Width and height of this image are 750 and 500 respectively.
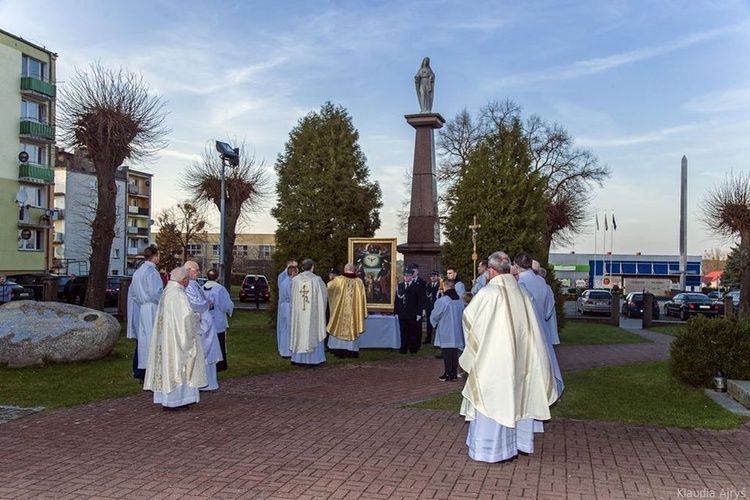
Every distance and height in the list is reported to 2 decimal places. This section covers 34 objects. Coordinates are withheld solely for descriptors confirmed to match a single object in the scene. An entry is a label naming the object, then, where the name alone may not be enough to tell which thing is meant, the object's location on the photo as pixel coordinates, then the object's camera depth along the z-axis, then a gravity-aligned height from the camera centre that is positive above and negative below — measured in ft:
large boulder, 41.60 -4.78
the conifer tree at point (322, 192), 76.13 +7.02
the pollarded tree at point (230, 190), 116.98 +11.11
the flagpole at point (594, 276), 237.33 -5.00
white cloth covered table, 54.49 -5.76
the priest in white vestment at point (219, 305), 40.34 -2.81
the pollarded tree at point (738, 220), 89.10 +5.66
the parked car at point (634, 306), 112.37 -7.03
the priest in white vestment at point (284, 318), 48.60 -4.20
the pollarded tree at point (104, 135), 72.59 +12.03
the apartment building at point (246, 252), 246.06 +1.31
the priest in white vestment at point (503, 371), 21.58 -3.41
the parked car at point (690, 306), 105.19 -6.38
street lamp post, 84.48 +11.93
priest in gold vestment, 48.44 -3.80
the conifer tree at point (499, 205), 66.44 +5.11
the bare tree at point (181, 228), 191.31 +7.45
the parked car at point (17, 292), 86.46 -4.92
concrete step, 30.32 -5.57
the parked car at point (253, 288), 124.67 -5.65
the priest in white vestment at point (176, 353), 29.01 -4.01
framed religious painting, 61.62 -0.84
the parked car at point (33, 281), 96.37 -4.14
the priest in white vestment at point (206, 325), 32.14 -3.32
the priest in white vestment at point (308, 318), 43.70 -3.72
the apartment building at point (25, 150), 139.85 +20.78
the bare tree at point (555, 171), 149.89 +19.94
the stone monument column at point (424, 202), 62.64 +4.96
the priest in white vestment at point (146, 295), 35.09 -1.99
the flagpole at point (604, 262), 239.50 -0.12
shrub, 34.68 -4.28
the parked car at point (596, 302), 112.88 -6.40
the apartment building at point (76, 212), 201.67 +11.76
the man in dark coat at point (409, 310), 51.93 -3.72
